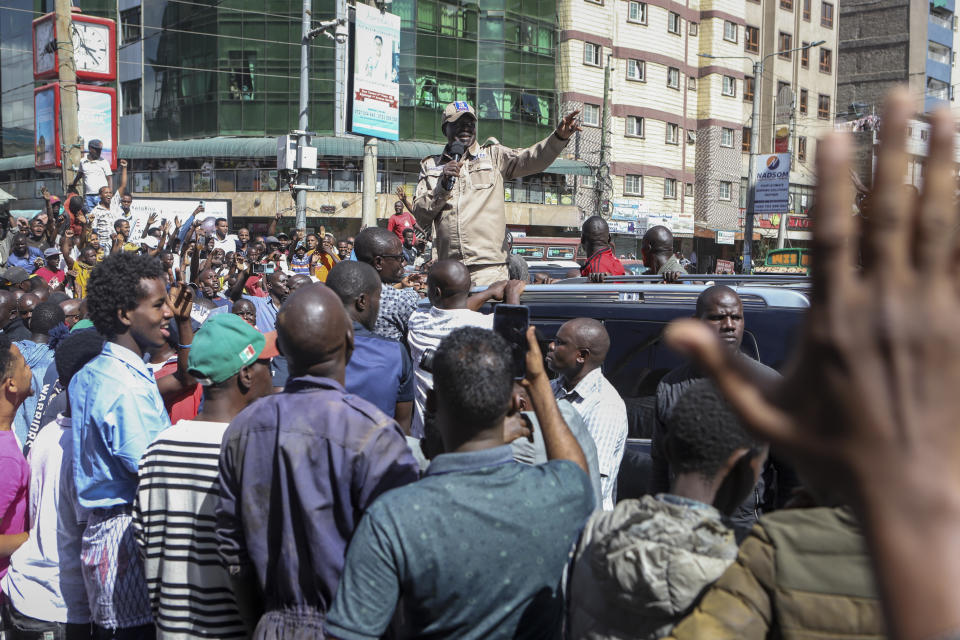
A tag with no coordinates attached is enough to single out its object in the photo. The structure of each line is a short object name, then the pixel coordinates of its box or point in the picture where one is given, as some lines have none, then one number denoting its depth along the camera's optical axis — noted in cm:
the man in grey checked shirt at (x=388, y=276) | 493
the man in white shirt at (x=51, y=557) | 374
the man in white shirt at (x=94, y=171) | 1458
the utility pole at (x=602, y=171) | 3678
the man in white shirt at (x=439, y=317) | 431
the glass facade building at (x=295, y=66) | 3441
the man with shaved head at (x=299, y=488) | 257
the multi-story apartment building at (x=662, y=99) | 4050
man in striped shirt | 295
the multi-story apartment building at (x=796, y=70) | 4759
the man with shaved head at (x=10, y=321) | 725
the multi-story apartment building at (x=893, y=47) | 5425
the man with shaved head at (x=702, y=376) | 365
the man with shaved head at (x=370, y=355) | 372
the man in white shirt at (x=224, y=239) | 1519
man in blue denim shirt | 329
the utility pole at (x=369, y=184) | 2129
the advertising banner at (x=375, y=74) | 2166
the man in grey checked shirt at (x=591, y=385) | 379
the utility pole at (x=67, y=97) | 1468
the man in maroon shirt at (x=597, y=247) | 742
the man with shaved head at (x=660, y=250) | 707
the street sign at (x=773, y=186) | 2872
